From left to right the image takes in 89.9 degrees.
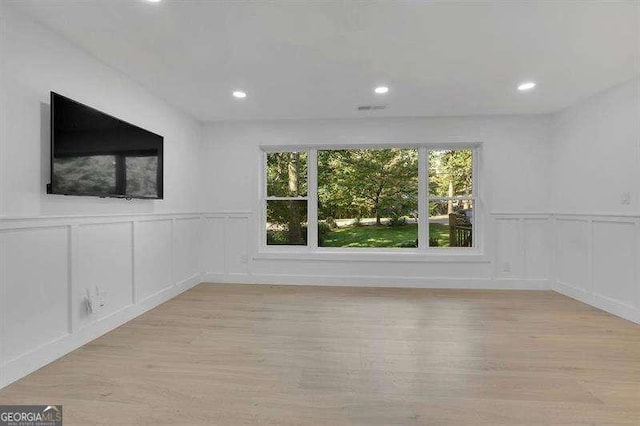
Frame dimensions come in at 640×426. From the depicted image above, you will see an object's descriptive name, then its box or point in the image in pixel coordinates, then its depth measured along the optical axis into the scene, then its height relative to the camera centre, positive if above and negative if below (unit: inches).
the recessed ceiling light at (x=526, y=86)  125.9 +51.3
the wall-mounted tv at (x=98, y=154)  90.1 +20.2
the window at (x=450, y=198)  180.4 +8.8
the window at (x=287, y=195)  188.9 +11.5
